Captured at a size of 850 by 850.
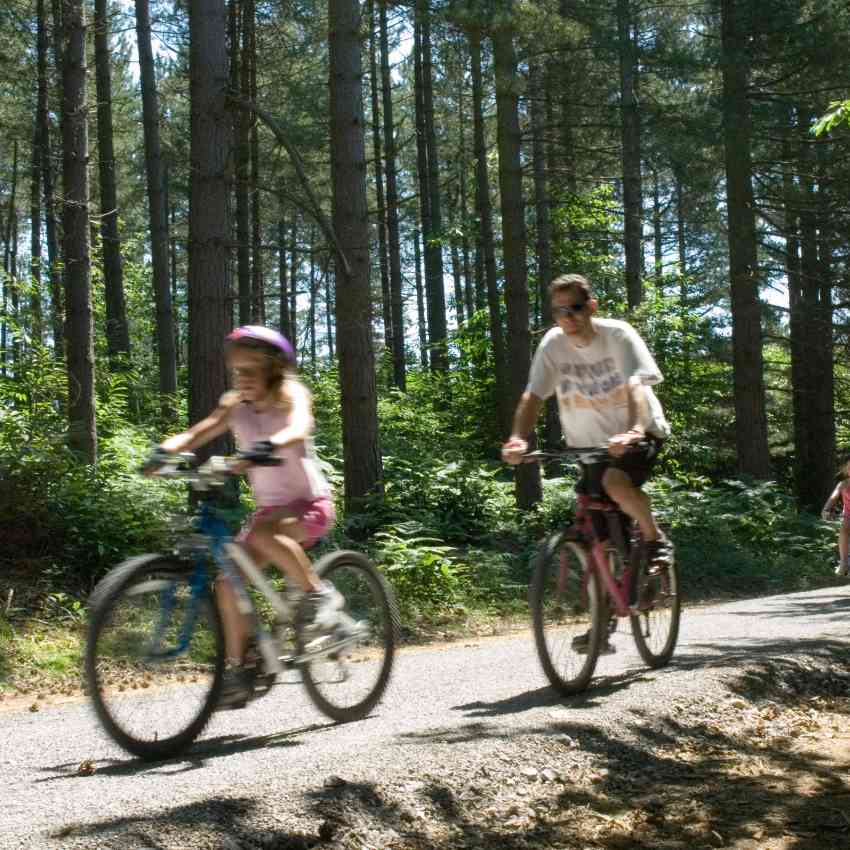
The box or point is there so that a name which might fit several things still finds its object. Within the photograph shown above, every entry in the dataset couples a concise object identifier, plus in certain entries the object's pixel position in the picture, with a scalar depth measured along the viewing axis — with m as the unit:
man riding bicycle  6.13
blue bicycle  4.81
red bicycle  6.30
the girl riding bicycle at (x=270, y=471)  5.05
